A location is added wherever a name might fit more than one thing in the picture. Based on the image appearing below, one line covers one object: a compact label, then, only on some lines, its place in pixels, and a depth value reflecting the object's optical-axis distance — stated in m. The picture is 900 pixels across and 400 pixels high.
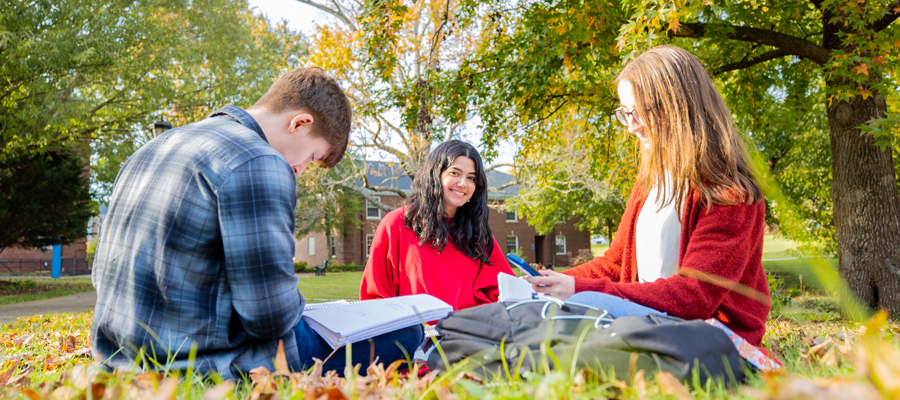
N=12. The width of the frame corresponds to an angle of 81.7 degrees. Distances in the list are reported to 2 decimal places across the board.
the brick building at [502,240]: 37.25
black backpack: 1.42
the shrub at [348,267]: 33.97
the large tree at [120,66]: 10.18
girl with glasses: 2.00
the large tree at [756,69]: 5.52
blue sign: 27.42
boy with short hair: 1.71
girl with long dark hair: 3.64
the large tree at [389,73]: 7.69
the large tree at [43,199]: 15.81
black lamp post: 9.76
